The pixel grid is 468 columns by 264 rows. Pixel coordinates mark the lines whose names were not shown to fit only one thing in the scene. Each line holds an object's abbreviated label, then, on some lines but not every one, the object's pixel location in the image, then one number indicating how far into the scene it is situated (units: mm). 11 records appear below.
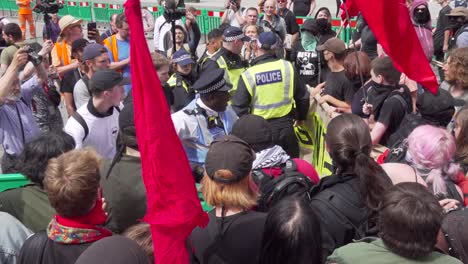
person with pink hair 3133
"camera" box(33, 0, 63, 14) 7016
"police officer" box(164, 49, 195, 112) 5600
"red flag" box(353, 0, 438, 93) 3607
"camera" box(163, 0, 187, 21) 7008
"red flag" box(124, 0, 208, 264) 2352
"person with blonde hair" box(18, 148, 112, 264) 2479
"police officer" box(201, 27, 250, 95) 6296
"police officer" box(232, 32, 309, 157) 5148
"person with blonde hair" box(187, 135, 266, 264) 2549
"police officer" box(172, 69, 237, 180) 4082
